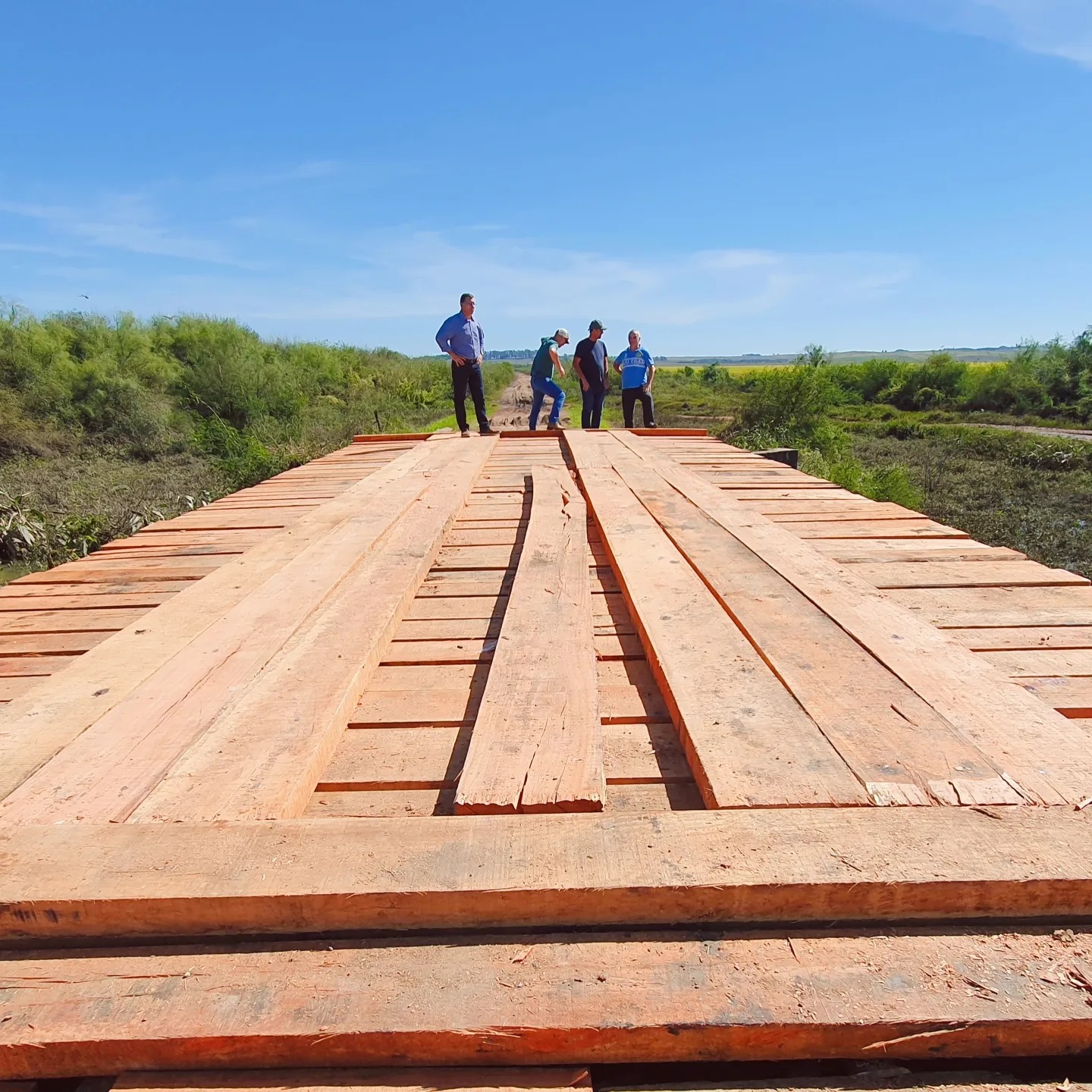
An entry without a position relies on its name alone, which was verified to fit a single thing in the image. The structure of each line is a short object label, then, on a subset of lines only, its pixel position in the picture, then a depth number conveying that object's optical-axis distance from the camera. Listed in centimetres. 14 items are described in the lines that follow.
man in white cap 814
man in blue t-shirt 859
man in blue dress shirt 680
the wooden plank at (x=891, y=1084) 84
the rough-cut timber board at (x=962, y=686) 120
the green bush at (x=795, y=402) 1872
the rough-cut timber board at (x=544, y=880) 95
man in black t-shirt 848
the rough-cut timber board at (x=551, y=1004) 82
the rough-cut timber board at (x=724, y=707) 116
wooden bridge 84
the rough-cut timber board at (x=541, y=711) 115
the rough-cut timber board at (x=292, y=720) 115
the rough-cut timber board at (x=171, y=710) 117
